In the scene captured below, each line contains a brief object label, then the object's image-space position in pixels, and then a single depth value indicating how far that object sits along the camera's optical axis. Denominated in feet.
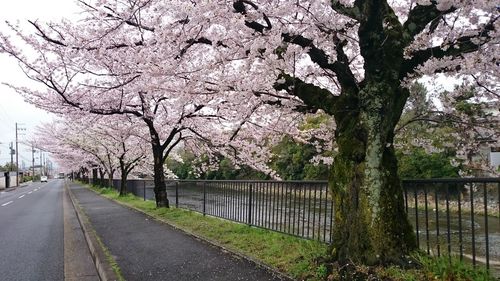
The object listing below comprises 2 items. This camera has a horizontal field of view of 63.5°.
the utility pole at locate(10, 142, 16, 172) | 268.62
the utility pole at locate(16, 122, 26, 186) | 216.51
